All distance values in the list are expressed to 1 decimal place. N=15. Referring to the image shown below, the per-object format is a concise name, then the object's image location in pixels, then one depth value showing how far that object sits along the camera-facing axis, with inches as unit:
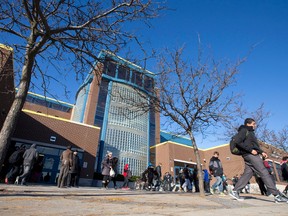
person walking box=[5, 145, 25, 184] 353.7
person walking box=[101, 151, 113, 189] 394.6
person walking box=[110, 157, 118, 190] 410.3
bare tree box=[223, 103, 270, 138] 602.2
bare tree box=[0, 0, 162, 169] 165.7
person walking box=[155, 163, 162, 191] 552.5
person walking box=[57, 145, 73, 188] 357.7
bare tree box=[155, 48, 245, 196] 306.0
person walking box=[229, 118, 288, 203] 160.7
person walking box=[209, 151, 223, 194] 354.6
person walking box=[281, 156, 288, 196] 334.3
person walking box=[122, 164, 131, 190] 565.9
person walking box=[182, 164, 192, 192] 580.9
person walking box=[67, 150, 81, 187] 384.4
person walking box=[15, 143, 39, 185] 332.5
